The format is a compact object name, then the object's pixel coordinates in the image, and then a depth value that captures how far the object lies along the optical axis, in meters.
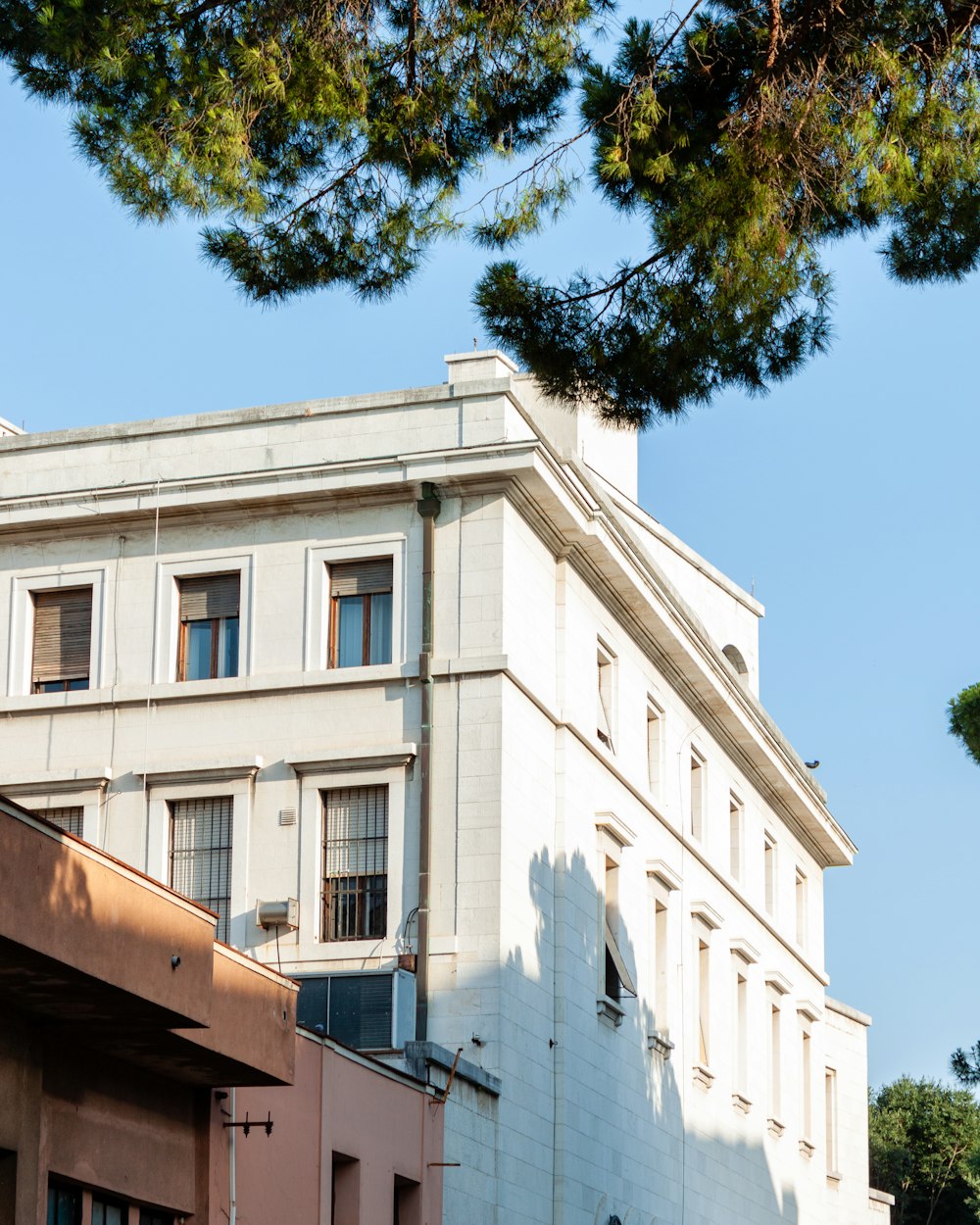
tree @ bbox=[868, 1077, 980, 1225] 69.19
